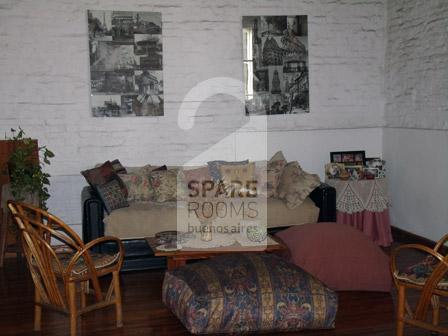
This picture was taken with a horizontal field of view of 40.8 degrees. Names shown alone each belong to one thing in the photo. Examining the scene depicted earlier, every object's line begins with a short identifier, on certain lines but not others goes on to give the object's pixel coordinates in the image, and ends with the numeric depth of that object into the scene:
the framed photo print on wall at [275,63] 7.21
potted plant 6.08
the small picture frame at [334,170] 7.12
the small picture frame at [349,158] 7.51
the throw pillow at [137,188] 6.41
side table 6.79
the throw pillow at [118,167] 6.57
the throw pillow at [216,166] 6.66
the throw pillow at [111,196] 5.92
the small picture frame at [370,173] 7.04
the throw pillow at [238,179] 6.58
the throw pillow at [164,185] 6.42
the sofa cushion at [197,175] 6.58
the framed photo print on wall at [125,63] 6.78
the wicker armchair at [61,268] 4.02
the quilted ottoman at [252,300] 4.17
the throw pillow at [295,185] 6.30
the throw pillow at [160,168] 6.73
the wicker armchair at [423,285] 3.75
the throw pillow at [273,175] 6.62
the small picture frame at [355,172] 7.07
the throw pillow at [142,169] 6.65
